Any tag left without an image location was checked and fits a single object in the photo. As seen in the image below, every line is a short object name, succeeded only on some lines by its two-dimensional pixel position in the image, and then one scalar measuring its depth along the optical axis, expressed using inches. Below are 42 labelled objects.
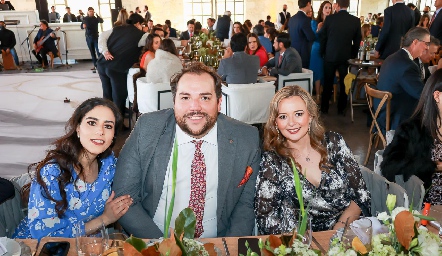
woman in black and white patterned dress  80.0
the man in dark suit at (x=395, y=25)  248.7
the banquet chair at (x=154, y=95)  203.0
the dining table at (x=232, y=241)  62.1
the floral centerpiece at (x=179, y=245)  40.3
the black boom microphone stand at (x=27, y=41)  473.8
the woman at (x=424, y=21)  382.8
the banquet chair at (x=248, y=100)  200.5
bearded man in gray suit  80.5
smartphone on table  61.1
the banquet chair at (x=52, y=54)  453.1
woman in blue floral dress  76.2
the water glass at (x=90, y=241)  55.1
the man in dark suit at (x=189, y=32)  402.6
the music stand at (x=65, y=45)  485.4
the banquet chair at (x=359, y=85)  242.2
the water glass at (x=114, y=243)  49.3
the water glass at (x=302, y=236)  44.9
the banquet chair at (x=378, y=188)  80.1
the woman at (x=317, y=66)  277.1
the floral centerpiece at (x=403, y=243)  41.6
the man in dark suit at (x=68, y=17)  543.8
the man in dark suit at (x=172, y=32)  463.9
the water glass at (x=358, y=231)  45.8
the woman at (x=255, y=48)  250.9
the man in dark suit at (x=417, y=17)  373.8
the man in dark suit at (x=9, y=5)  531.5
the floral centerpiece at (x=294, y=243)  41.3
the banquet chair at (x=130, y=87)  231.0
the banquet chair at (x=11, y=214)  77.9
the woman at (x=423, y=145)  95.2
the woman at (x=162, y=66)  205.3
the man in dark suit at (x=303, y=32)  277.0
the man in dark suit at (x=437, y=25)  240.2
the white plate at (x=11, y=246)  60.6
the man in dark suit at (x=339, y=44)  246.8
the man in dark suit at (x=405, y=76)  153.4
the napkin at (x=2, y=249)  59.8
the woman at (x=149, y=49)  223.5
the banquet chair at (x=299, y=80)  225.6
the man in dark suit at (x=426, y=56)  162.2
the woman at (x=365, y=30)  318.0
